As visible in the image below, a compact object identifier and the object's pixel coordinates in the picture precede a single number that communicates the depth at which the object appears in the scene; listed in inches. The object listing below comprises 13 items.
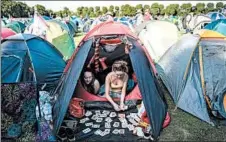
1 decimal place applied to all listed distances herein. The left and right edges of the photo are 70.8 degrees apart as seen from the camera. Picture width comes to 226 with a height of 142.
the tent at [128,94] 91.9
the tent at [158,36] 188.9
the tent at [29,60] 106.2
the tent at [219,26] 238.0
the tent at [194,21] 381.0
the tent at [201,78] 105.6
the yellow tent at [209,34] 119.1
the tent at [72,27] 429.0
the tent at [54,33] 196.7
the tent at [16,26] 308.7
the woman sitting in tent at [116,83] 115.1
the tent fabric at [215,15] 420.9
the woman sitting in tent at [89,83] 119.6
